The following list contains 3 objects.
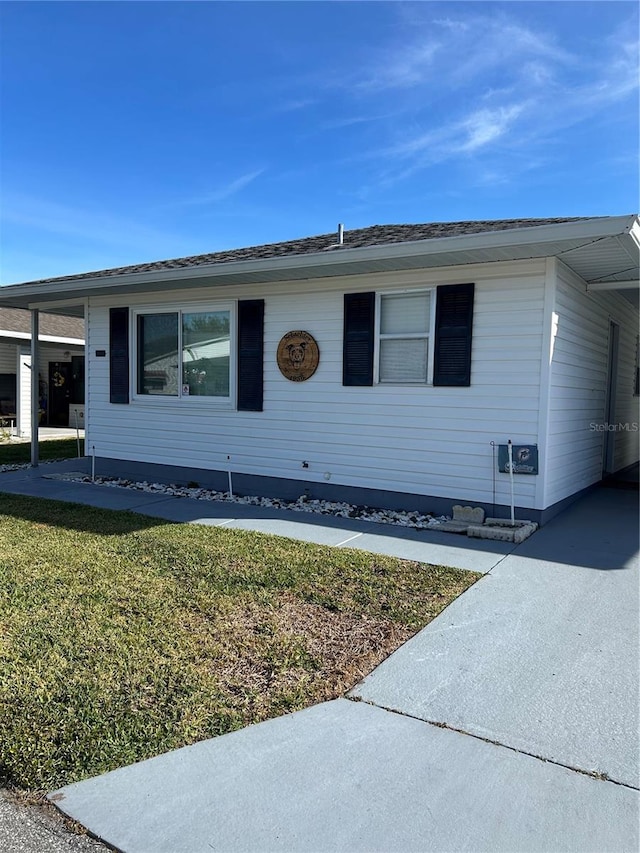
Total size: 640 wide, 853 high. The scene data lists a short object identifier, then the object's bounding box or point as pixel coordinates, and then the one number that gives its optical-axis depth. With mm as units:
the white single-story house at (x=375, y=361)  5762
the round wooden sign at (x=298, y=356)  7020
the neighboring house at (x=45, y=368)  15602
